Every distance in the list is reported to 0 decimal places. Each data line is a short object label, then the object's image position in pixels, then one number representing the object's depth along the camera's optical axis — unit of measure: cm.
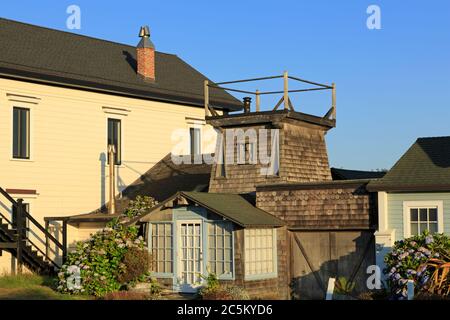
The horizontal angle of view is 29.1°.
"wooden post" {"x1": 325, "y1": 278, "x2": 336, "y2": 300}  2235
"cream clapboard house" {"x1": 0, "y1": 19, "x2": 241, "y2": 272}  3288
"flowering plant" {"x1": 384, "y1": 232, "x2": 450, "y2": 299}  2267
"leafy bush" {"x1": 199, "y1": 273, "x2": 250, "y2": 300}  2477
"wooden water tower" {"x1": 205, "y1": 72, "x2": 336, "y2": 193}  3052
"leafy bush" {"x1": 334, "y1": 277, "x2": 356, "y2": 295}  2703
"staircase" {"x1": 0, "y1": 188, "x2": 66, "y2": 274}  3044
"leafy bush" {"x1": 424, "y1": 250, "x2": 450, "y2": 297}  2167
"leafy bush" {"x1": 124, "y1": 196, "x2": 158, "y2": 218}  3030
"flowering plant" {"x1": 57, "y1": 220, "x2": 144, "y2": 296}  2653
